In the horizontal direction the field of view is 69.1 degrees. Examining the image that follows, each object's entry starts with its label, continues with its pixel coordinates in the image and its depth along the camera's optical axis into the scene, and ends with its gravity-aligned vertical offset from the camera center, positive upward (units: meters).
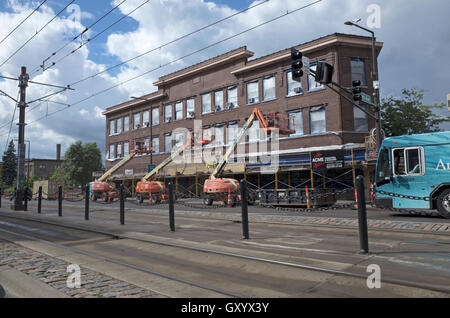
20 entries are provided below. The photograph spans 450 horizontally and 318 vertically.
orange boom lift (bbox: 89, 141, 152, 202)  29.79 -0.20
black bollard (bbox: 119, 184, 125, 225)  11.05 -0.80
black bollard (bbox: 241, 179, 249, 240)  7.80 -0.68
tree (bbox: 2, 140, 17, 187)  85.31 +5.48
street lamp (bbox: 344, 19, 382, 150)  17.31 +4.00
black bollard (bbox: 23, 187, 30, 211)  18.67 -0.54
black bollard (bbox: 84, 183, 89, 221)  12.72 -0.67
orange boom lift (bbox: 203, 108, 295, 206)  20.76 +0.03
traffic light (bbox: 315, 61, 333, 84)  14.12 +4.71
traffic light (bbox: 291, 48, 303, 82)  12.80 +4.68
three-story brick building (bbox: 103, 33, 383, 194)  25.16 +6.98
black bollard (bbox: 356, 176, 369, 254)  5.85 -0.74
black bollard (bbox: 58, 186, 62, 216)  14.33 -0.79
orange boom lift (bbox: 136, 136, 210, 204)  25.25 -0.40
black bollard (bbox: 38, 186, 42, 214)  16.38 -0.59
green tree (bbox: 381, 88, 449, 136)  32.56 +6.34
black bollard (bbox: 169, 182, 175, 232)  9.41 -0.75
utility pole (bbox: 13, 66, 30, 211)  18.34 +2.43
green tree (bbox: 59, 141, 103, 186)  67.12 +5.06
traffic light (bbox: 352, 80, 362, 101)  15.70 +4.35
